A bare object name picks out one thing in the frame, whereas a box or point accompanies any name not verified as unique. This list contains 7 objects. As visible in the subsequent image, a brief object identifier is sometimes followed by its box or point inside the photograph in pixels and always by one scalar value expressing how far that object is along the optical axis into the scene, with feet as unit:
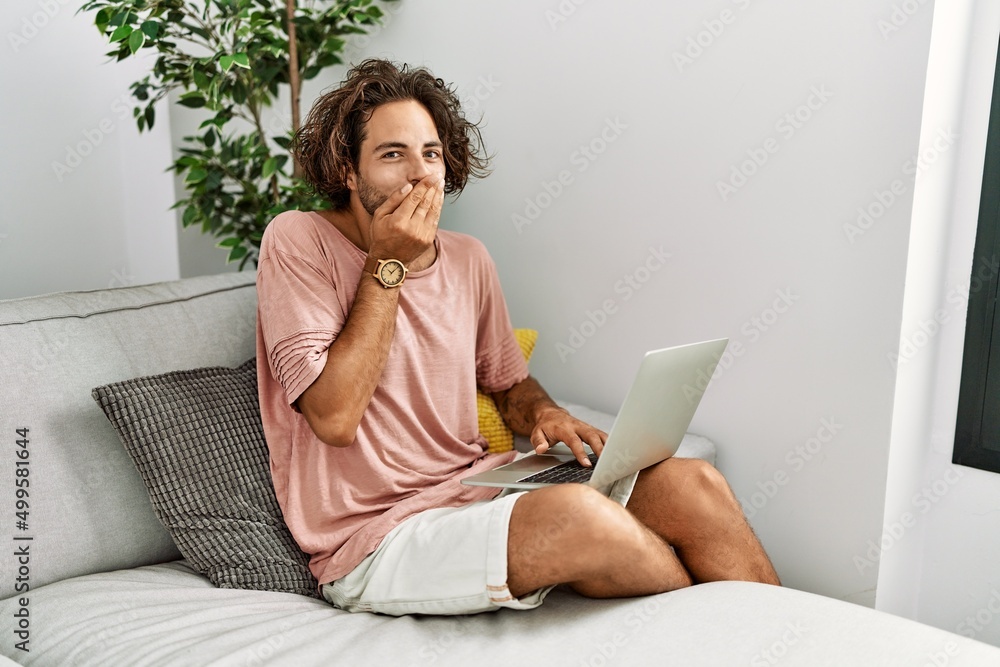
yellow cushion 5.74
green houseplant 6.59
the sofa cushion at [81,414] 4.44
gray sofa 3.70
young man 4.02
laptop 3.90
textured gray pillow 4.54
